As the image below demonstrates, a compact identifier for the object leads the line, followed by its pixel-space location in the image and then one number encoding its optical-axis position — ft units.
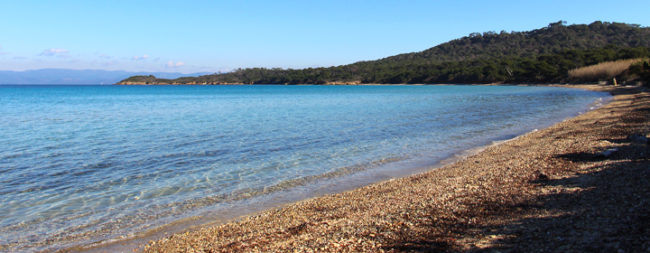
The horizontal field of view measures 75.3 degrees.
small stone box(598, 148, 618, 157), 33.30
